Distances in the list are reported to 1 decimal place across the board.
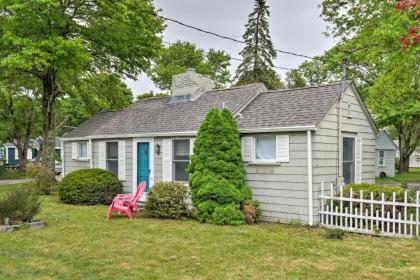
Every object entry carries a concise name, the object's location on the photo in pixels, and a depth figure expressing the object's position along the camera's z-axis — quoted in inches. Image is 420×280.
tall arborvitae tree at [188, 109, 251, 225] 368.8
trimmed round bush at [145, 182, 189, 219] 395.2
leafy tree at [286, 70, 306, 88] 1504.7
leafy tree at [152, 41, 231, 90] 1425.3
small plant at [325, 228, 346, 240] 310.2
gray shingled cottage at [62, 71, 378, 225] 366.0
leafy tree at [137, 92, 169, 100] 1451.8
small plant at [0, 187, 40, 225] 336.2
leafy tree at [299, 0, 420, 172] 411.0
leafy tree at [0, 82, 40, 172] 1035.2
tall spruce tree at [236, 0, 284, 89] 1400.1
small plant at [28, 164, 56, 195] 595.5
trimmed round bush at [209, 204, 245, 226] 360.5
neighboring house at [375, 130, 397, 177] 1098.2
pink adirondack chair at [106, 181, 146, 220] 398.3
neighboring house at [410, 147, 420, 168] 2095.2
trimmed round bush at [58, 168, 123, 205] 501.4
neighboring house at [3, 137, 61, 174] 1875.6
